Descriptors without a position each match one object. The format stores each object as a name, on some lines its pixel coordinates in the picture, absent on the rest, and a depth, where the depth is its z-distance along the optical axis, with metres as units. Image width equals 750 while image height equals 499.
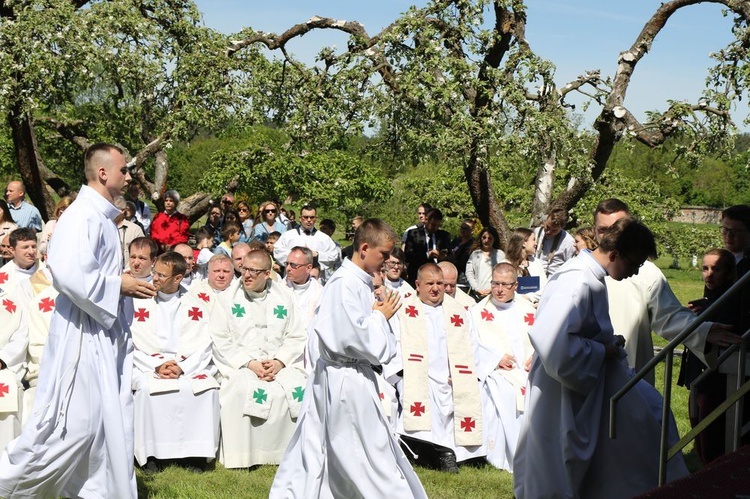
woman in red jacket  13.17
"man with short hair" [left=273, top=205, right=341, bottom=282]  13.23
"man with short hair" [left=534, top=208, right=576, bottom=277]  11.00
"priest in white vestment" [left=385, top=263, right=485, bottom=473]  8.58
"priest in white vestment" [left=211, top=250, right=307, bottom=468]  8.48
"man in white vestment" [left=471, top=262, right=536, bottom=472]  8.73
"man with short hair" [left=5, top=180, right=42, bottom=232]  11.57
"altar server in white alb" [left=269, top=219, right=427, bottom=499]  5.98
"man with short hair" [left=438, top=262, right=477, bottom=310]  9.21
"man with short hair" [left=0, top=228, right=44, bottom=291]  8.91
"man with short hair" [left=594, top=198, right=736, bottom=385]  6.47
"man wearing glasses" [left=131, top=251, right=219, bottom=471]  8.28
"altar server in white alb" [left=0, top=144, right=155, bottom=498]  5.80
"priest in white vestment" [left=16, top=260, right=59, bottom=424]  8.32
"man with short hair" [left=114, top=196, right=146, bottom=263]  12.08
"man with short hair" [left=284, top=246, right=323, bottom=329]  9.83
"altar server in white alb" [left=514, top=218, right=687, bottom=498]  5.46
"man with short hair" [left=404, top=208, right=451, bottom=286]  13.27
